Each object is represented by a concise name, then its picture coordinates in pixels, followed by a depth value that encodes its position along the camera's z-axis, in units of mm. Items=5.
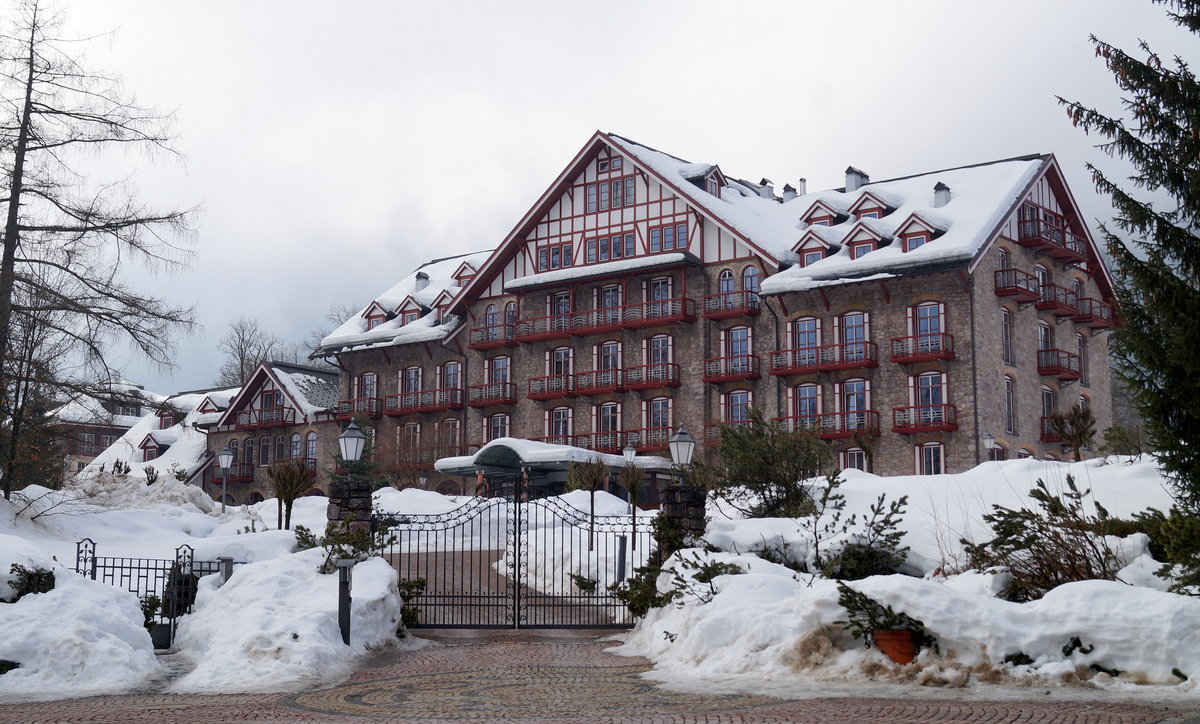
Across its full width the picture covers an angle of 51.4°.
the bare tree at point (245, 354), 73188
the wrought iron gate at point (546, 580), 20422
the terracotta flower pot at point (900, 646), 12555
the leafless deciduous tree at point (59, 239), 25562
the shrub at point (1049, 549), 13797
